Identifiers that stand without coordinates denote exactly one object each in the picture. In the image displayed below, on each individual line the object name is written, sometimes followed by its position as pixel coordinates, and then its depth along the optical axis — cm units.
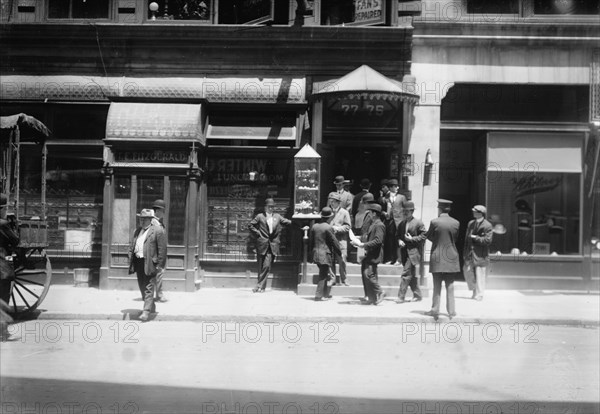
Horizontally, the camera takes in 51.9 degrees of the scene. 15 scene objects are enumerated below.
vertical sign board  1572
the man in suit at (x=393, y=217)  1512
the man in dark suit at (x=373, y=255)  1287
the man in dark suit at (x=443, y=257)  1145
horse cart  1088
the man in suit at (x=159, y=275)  1328
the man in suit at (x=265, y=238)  1538
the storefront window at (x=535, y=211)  1623
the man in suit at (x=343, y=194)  1545
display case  1542
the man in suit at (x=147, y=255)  1109
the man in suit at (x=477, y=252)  1430
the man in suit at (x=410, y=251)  1345
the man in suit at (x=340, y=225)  1465
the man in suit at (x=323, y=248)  1355
